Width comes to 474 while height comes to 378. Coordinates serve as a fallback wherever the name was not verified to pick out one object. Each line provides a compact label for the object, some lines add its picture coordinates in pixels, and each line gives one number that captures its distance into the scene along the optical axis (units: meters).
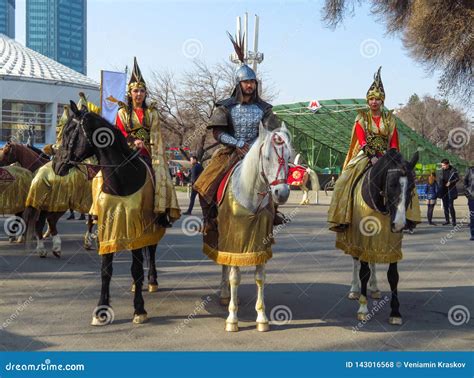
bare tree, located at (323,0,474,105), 17.12
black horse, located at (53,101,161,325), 6.20
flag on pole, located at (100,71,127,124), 26.00
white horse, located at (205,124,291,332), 5.53
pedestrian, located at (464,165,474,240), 13.84
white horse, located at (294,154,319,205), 23.89
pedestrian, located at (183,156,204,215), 18.41
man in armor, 6.66
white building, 59.59
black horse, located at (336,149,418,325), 5.99
